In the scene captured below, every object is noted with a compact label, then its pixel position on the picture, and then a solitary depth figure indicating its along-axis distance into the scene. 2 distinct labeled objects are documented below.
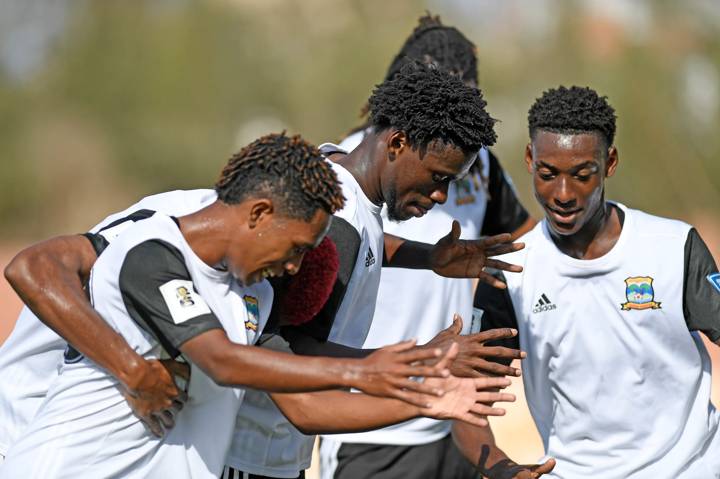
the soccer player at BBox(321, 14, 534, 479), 11.77
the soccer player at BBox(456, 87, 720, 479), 9.80
